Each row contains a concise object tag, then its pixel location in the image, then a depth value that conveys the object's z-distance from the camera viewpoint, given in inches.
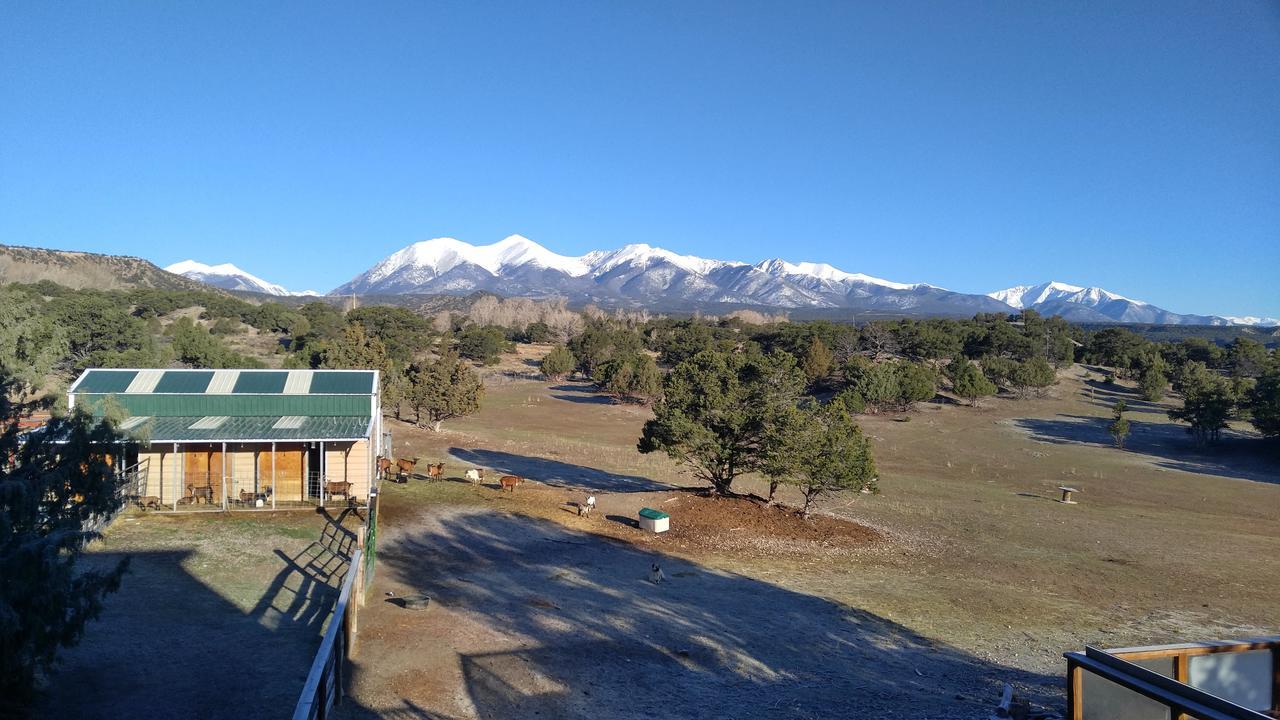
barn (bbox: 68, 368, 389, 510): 775.7
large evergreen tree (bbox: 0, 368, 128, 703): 262.7
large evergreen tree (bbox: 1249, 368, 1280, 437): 1740.9
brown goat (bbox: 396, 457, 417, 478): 957.2
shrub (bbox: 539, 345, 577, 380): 2933.1
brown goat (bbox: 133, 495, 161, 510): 747.4
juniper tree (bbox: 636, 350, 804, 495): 906.1
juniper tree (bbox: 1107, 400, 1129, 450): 1793.8
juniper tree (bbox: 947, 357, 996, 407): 2359.7
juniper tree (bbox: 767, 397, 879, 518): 855.1
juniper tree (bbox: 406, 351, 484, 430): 1491.1
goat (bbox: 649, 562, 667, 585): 634.2
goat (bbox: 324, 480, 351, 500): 805.2
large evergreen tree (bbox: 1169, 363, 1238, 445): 1800.0
